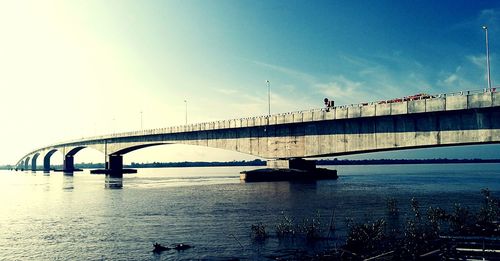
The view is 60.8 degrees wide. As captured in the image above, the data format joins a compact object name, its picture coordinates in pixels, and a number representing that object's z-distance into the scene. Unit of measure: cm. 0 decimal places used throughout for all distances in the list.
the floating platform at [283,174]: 7325
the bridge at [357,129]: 4544
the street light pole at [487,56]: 4826
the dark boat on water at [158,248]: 2163
